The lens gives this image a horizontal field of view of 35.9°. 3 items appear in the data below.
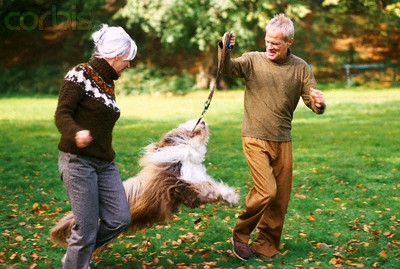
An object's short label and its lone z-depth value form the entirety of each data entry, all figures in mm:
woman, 4320
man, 5305
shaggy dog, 5293
